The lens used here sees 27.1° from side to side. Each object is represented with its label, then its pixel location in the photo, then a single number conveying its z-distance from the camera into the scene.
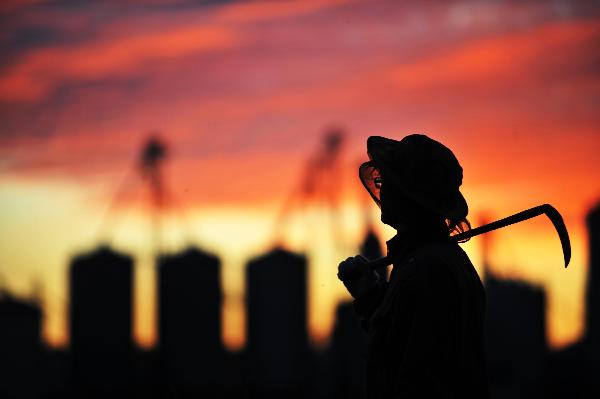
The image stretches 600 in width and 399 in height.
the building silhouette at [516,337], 146.12
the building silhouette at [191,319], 142.75
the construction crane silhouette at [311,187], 121.19
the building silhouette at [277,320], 143.88
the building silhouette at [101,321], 139.62
